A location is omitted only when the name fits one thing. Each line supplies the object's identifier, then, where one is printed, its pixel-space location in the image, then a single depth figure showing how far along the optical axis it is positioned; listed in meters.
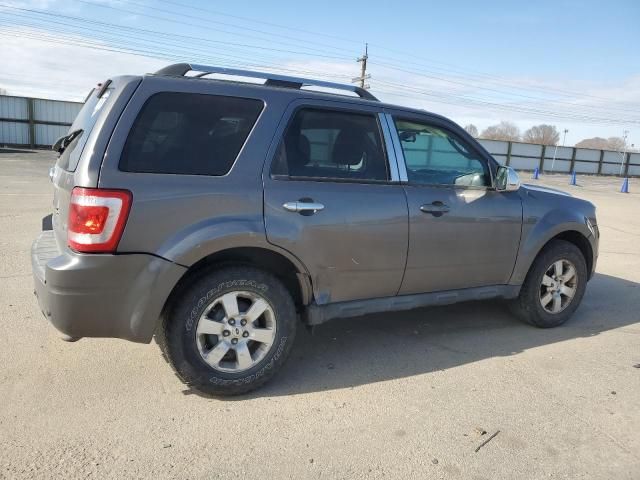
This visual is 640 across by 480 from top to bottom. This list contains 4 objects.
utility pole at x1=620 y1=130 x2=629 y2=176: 44.56
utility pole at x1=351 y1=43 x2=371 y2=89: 42.19
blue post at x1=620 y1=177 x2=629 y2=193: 25.84
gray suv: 2.92
